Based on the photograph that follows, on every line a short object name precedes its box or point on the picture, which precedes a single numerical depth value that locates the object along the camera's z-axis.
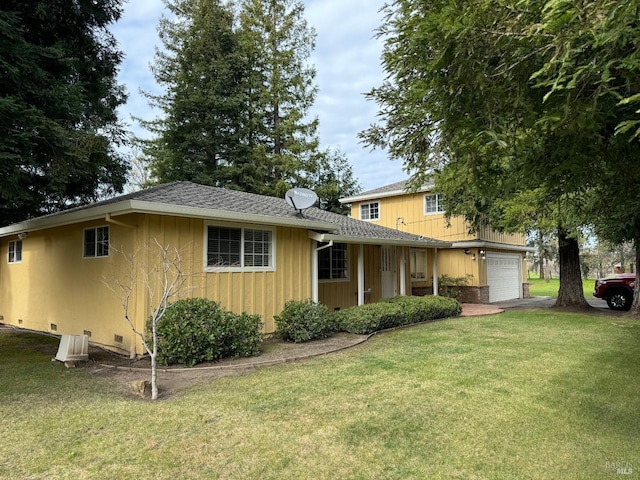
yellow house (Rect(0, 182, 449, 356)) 7.23
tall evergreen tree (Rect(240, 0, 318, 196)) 22.95
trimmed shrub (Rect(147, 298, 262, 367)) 6.36
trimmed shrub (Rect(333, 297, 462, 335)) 9.27
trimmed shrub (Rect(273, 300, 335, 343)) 8.34
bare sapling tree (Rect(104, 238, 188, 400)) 6.99
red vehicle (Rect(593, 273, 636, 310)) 14.23
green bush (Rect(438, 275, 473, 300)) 16.91
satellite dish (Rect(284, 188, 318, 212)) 9.89
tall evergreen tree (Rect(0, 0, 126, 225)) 5.99
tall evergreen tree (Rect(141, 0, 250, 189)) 21.92
